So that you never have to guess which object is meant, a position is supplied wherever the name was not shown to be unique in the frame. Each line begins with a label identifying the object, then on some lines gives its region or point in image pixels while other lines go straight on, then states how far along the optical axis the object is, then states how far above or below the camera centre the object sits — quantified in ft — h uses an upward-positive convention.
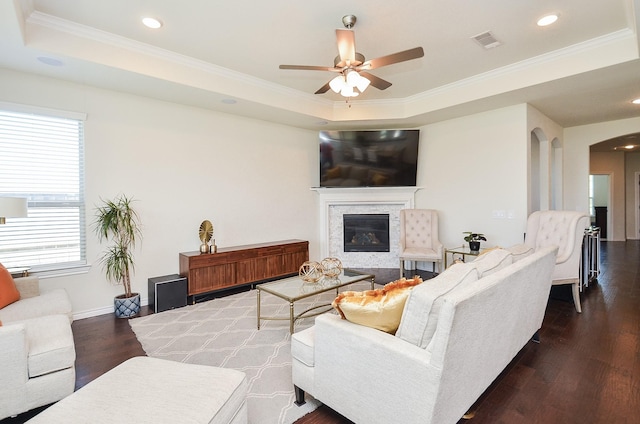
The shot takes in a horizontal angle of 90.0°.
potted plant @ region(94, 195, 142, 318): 12.35 -1.29
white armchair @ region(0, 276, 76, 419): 6.00 -2.97
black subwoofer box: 12.89 -3.34
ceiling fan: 8.65 +4.19
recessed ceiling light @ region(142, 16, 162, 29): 9.75 +5.88
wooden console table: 14.05 -2.61
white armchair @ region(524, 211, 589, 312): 12.18 -1.26
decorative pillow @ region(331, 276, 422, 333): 5.71 -1.78
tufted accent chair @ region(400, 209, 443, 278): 17.82 -1.37
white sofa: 4.82 -2.48
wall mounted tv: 19.15 +3.14
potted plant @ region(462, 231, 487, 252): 15.76 -1.66
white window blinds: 11.17 +1.00
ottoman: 4.48 -2.84
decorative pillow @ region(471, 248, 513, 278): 6.84 -1.23
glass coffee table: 10.40 -2.70
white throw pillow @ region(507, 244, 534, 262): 8.38 -1.23
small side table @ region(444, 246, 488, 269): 15.60 -2.22
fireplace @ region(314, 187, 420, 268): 20.22 -0.16
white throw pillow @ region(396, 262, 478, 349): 5.15 -1.70
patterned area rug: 7.12 -4.12
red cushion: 8.93 -2.16
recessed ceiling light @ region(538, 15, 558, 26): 9.87 +5.85
